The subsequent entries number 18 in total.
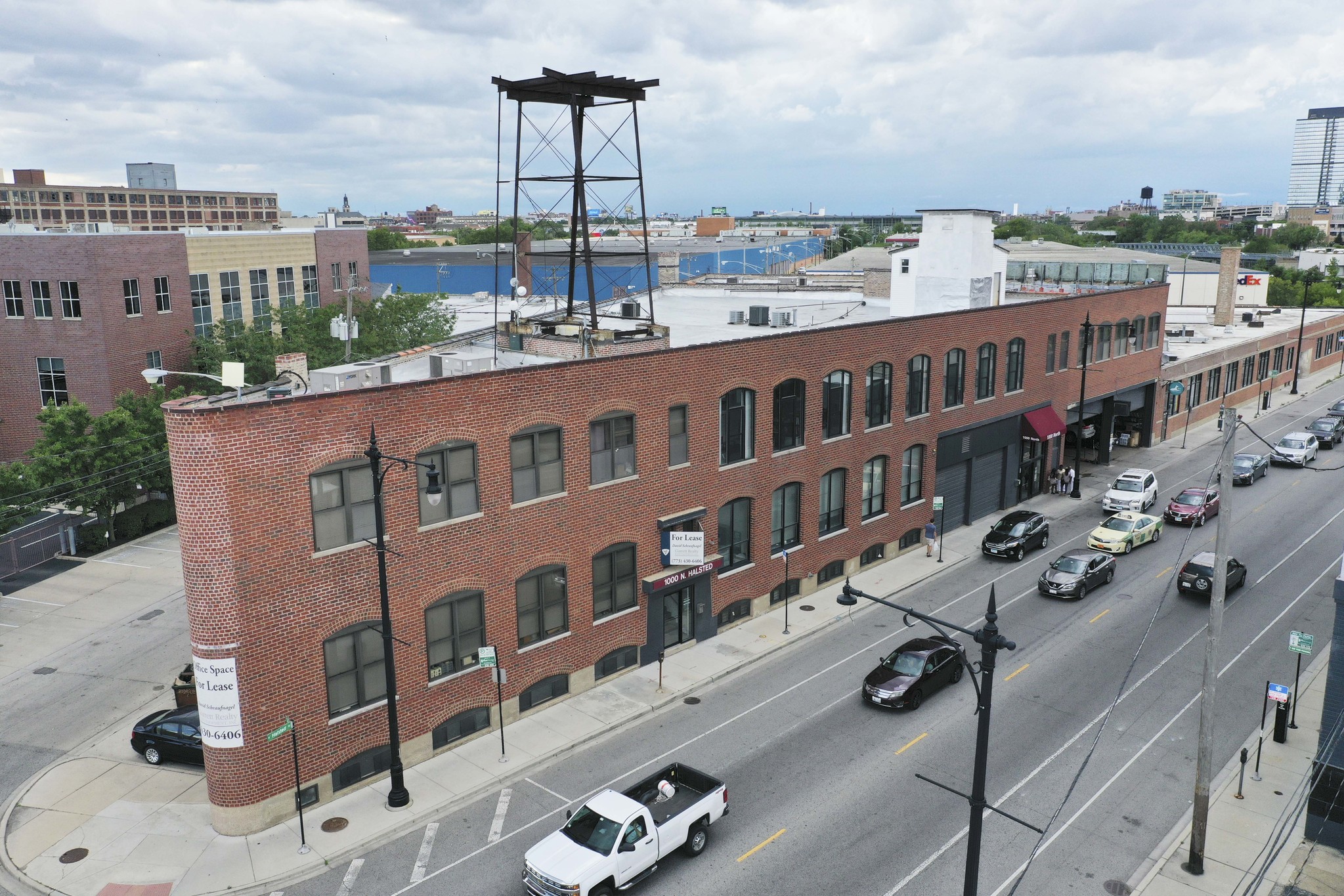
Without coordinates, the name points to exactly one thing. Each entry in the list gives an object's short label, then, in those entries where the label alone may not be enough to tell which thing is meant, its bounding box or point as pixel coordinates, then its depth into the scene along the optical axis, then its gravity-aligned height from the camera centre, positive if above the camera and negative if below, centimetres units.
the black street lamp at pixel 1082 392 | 4744 -693
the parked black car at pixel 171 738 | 2377 -1165
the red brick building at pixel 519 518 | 2048 -700
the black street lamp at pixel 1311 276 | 11944 -355
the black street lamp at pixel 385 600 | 1995 -727
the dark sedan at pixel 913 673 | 2623 -1147
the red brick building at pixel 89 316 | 4788 -300
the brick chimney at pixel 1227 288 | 7681 -311
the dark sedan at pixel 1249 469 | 4975 -1115
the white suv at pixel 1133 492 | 4412 -1094
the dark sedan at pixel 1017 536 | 3875 -1131
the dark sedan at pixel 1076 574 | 3434 -1143
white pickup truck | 1786 -1106
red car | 4256 -1121
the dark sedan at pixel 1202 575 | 3406 -1127
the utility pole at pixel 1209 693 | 1841 -849
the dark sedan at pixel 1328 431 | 5925 -1103
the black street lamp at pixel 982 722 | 1420 -704
